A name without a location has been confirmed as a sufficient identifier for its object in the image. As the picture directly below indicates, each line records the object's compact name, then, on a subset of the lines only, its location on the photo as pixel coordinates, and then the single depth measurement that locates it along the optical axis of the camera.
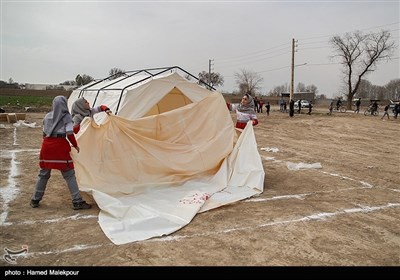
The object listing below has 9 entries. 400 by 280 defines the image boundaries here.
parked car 42.28
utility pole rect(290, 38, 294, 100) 28.09
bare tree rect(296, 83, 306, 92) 96.69
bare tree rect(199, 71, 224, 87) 60.67
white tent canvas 4.38
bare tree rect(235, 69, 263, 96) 67.67
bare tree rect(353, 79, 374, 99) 85.00
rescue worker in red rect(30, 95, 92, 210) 4.54
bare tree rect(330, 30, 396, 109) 40.97
